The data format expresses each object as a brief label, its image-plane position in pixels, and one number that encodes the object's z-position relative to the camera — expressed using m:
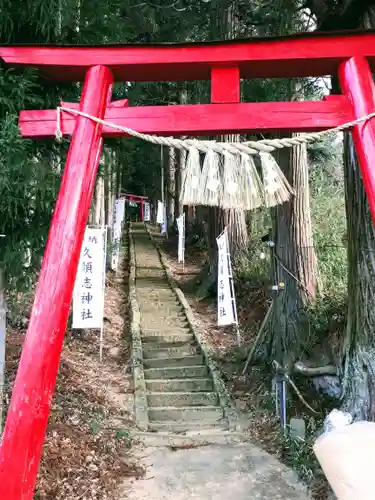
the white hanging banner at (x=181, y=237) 16.02
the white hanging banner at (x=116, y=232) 16.39
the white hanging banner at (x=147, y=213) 35.79
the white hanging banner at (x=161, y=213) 24.80
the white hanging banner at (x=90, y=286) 8.41
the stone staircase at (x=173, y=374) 7.28
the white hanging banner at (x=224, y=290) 9.13
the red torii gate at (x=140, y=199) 38.42
